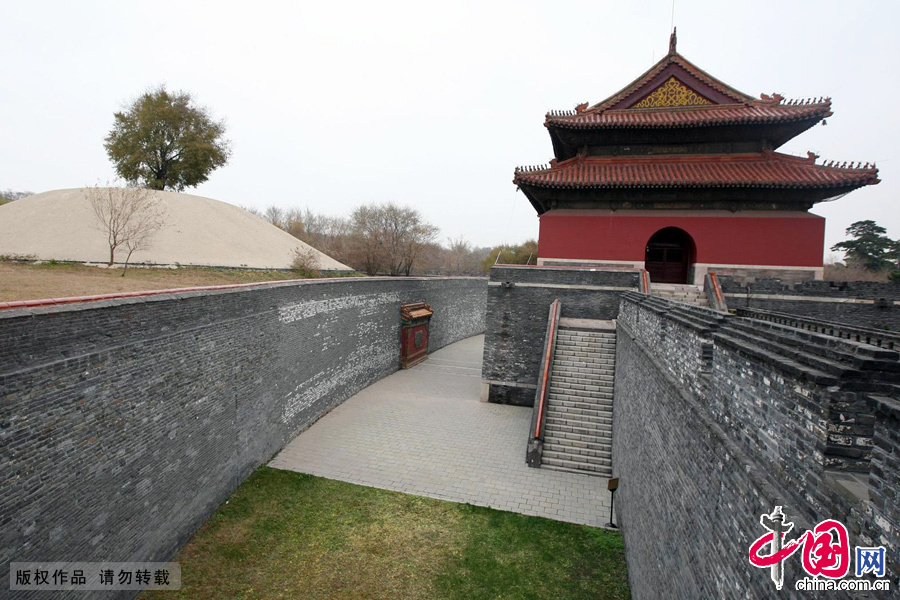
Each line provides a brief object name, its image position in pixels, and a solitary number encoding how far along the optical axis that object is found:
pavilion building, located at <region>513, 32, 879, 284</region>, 12.09
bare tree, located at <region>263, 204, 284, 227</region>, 55.53
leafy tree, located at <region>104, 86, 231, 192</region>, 21.36
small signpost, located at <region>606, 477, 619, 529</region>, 6.90
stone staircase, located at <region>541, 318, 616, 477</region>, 9.59
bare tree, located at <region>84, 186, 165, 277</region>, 13.66
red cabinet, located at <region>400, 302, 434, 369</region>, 17.58
